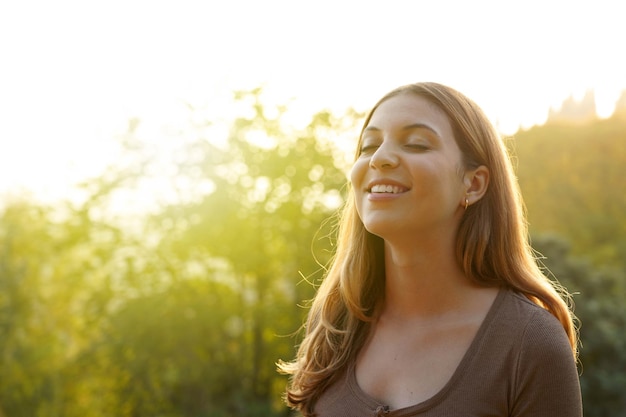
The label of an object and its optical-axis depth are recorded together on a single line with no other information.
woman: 1.90
